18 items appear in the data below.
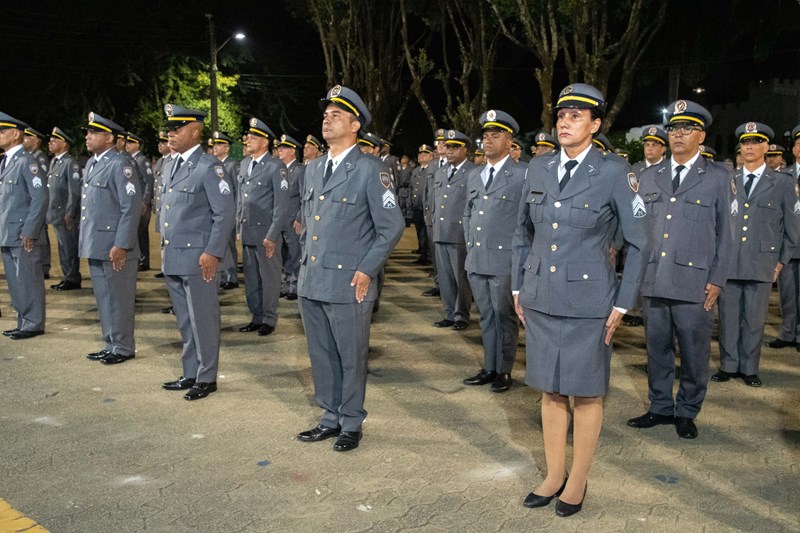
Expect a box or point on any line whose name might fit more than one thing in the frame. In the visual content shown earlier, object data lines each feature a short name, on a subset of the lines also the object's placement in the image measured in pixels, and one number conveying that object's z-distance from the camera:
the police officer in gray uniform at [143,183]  13.21
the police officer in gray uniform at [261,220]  8.98
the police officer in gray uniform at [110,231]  7.29
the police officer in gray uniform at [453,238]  9.24
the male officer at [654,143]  8.16
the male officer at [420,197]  15.75
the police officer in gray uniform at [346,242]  5.11
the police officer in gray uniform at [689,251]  5.53
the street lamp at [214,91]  31.88
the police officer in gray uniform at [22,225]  8.16
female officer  4.16
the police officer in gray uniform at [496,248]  6.70
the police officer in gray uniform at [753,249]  7.02
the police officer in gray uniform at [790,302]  8.31
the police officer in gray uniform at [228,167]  11.50
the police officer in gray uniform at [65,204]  11.55
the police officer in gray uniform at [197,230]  6.34
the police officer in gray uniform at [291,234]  10.12
